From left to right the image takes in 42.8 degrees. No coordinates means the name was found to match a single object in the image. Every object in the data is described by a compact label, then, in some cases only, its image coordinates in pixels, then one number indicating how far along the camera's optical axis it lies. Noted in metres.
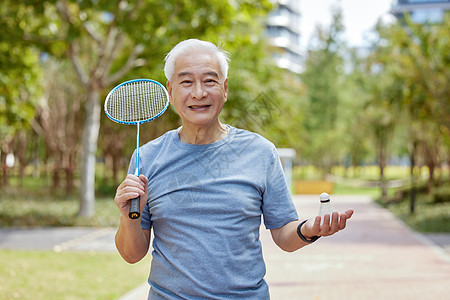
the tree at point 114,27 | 13.61
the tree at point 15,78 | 13.80
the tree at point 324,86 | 47.03
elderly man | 2.17
